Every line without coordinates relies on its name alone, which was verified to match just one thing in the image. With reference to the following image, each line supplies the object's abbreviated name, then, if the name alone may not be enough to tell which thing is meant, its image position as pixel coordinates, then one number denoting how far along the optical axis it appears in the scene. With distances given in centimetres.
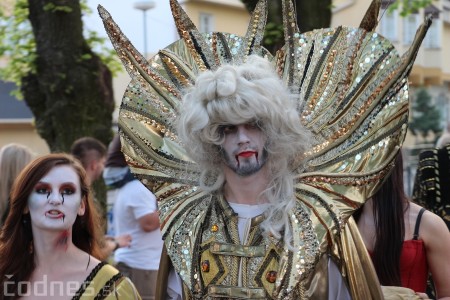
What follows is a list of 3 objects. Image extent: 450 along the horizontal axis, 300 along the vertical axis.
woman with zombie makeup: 334
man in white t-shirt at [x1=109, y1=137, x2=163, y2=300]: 553
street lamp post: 1273
